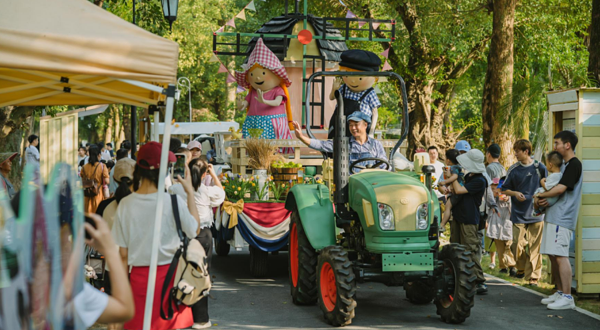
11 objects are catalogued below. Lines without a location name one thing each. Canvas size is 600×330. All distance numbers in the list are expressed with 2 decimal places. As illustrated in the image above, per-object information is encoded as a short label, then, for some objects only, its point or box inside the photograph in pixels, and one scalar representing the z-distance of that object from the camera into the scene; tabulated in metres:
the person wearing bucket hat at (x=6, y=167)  8.29
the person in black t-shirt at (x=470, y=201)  8.98
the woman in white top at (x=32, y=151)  15.35
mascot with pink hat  13.51
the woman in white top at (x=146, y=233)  4.68
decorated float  9.75
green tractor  6.85
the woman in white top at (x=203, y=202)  7.17
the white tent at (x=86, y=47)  4.35
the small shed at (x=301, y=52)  15.69
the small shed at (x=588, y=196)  8.52
